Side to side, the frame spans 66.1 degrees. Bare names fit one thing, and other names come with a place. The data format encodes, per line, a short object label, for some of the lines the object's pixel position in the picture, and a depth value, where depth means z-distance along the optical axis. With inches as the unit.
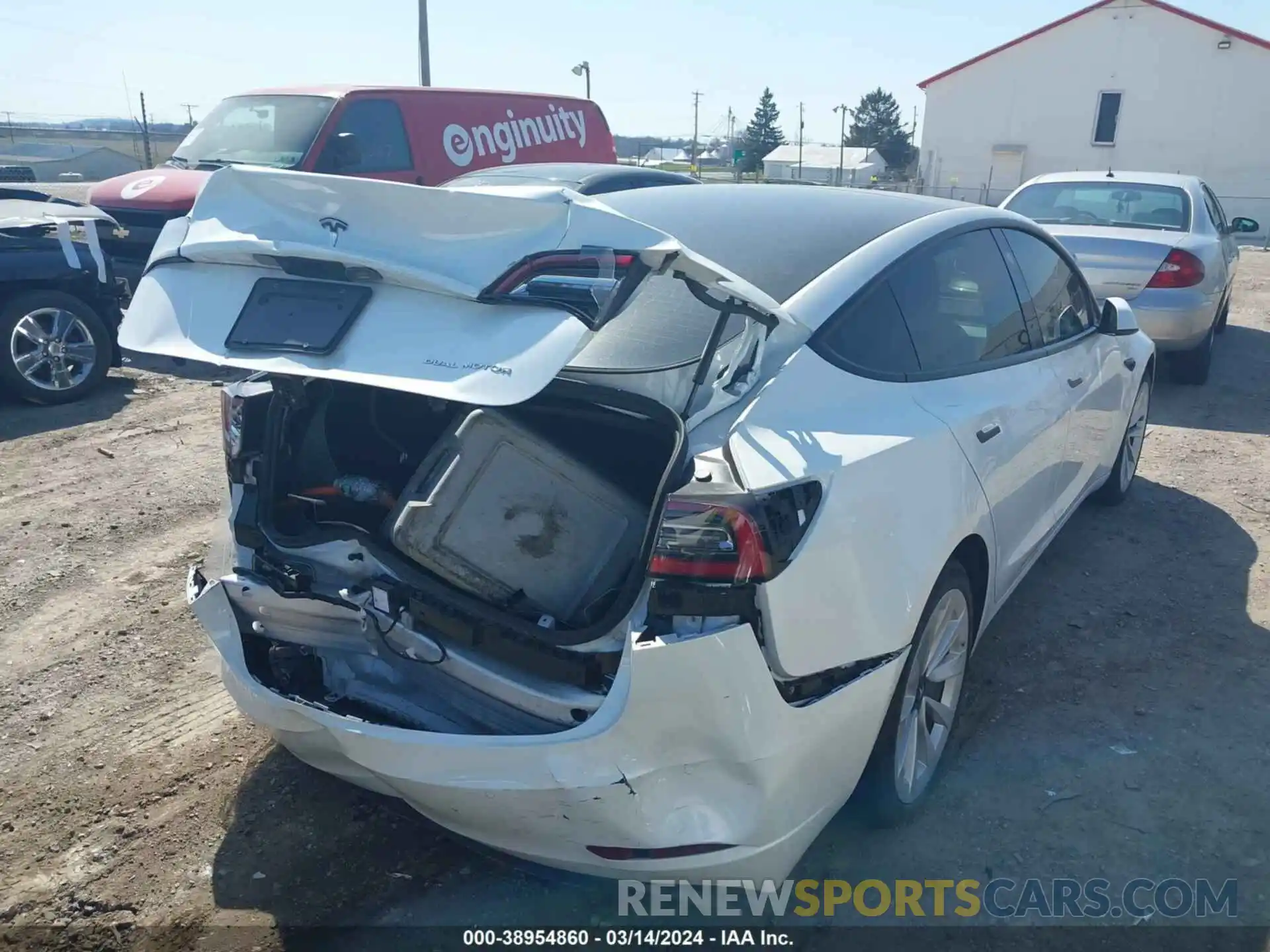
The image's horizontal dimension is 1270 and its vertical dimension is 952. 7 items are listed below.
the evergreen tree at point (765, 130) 3314.5
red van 354.0
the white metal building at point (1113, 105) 1285.7
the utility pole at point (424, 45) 660.7
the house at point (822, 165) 2018.9
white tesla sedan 81.0
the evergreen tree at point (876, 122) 3193.9
